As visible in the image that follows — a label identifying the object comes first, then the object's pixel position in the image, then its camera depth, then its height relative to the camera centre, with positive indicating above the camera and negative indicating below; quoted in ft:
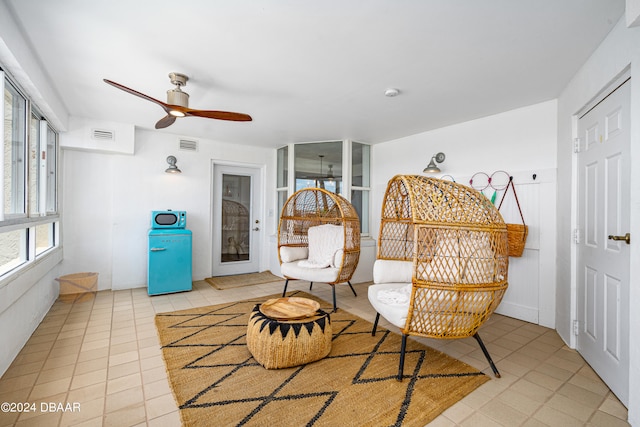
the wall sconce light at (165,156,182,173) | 14.44 +2.37
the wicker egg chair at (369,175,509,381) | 6.63 -1.13
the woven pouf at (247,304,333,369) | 6.98 -3.05
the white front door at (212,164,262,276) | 17.02 -0.41
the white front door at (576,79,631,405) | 6.13 -0.55
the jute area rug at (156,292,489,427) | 5.53 -3.73
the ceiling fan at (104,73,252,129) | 8.44 +3.00
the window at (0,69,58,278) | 7.54 +0.96
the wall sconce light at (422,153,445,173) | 12.73 +2.19
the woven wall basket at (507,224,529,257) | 10.27 -0.79
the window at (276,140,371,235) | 16.53 +2.52
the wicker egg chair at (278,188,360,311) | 11.76 -1.09
